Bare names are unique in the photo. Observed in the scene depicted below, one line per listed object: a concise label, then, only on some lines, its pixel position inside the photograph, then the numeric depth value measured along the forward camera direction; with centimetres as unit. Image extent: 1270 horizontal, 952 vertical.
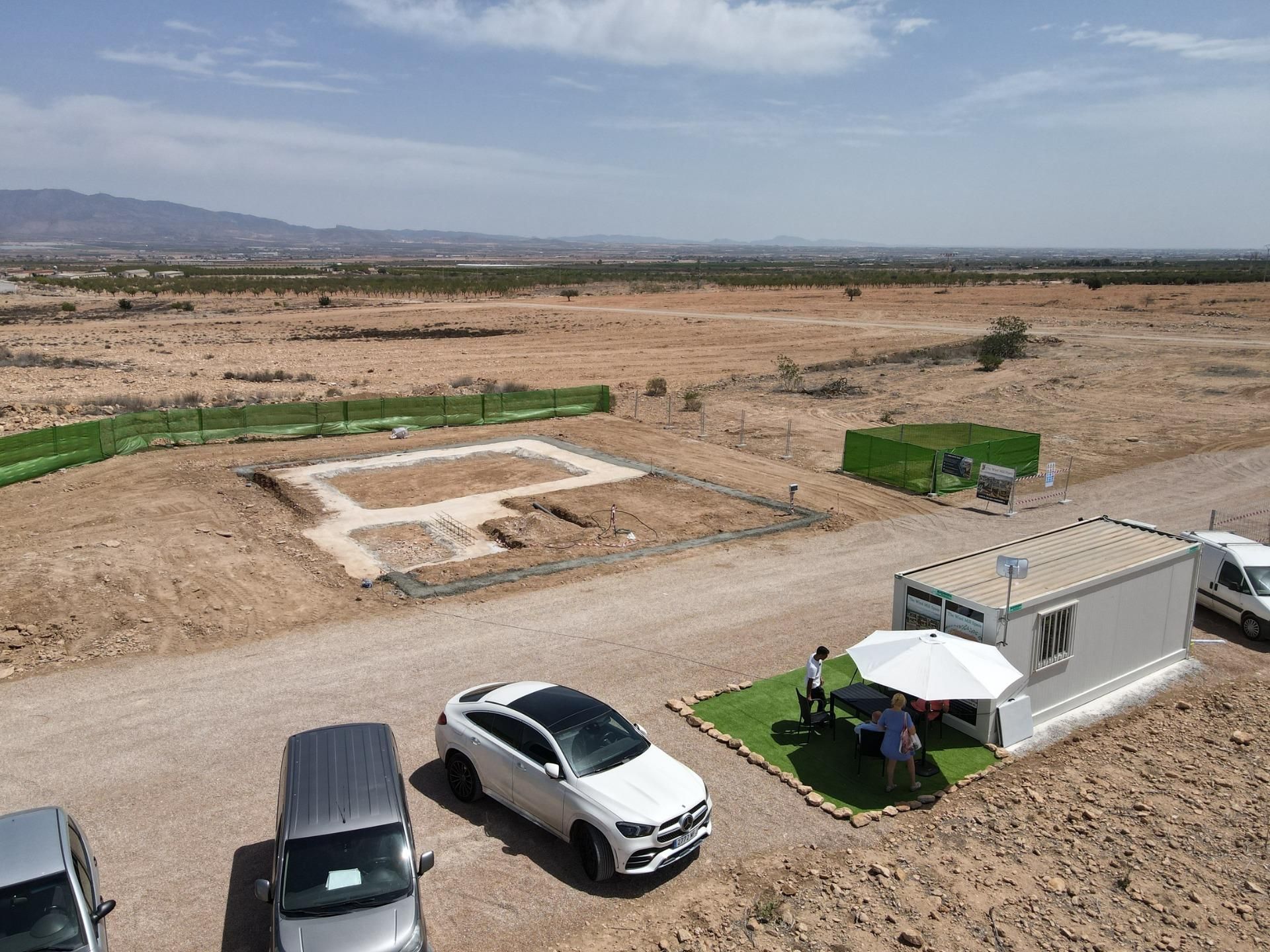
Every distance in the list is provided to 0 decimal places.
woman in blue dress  1130
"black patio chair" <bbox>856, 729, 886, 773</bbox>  1195
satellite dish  1246
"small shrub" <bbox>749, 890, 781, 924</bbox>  905
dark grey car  768
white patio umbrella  1126
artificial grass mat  1166
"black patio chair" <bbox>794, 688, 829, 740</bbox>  1279
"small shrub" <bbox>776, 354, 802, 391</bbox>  4534
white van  1695
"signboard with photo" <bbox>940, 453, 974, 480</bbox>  2622
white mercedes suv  941
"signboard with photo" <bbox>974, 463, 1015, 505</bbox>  2444
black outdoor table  1270
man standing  1291
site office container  1286
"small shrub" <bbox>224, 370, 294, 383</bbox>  4519
